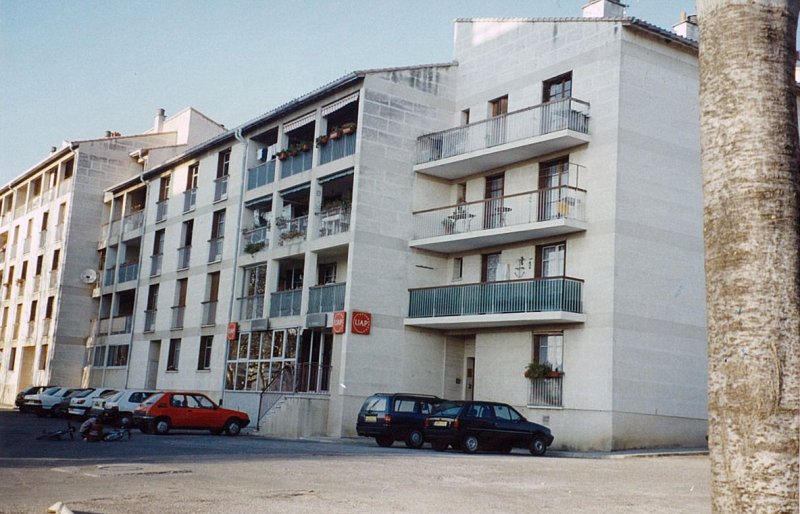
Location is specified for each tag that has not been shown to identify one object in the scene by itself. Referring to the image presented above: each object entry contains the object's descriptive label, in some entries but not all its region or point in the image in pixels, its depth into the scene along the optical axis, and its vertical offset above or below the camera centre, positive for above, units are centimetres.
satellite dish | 4781 +583
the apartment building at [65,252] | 4731 +739
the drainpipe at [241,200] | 3522 +779
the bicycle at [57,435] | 2008 -116
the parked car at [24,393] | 3800 -49
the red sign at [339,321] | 2822 +253
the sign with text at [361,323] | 2826 +251
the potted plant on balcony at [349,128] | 3018 +924
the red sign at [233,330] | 3412 +246
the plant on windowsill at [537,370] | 2602 +125
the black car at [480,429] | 2178 -47
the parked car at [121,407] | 2903 -63
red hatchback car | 2669 -71
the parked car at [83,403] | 3272 -65
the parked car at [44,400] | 3653 -72
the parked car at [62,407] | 3634 -95
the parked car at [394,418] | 2298 -38
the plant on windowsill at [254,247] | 3419 +573
